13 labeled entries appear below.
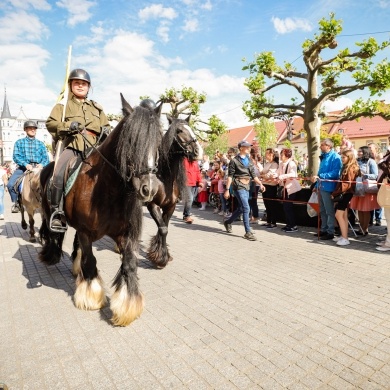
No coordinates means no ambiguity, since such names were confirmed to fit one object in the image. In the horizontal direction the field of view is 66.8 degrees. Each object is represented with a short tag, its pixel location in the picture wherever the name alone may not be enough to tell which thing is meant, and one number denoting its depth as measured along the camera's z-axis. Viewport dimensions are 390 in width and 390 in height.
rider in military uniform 3.87
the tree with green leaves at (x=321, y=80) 10.23
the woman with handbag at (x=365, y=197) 7.16
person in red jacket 9.06
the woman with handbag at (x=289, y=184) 8.08
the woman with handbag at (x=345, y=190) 6.59
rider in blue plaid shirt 7.20
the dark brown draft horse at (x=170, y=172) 5.20
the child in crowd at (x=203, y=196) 12.55
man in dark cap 7.18
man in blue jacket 6.89
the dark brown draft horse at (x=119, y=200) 2.73
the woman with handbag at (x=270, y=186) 8.82
